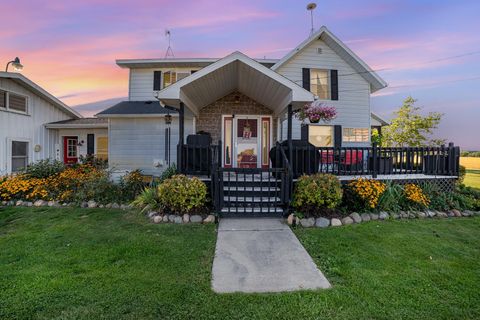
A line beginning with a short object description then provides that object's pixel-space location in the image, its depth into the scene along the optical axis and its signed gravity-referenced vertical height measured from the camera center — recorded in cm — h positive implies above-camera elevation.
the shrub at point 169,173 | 730 -53
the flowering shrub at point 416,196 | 580 -94
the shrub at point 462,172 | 855 -54
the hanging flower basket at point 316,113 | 782 +139
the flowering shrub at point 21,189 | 709 -103
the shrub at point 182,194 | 521 -84
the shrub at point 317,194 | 511 -80
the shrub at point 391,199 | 567 -100
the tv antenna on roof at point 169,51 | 1182 +507
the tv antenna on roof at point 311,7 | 1125 +693
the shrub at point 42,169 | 812 -51
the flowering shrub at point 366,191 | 543 -79
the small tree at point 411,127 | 1617 +204
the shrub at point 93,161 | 1120 -30
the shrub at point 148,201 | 573 -113
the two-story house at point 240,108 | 791 +175
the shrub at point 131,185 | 723 -91
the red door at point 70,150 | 1318 +26
